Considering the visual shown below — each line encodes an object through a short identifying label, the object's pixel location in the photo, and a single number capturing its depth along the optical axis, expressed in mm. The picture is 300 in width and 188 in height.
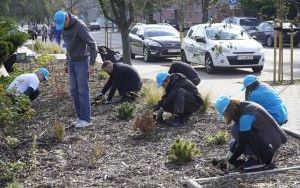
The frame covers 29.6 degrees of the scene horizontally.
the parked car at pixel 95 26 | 61294
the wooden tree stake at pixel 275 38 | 13918
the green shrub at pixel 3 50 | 12130
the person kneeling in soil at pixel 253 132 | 5996
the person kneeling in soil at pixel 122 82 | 10617
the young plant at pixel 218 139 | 7371
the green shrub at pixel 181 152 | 6465
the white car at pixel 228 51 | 17297
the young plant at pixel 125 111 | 9258
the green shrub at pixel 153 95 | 10117
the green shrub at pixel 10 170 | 6039
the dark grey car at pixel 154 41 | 23000
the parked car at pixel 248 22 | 36759
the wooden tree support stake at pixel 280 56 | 13938
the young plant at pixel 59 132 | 7788
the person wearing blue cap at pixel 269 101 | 7406
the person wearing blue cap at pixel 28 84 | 9789
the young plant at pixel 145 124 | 7871
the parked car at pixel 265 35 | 31111
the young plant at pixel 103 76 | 14531
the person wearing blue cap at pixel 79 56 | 8523
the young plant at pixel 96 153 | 6715
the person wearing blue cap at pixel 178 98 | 8727
